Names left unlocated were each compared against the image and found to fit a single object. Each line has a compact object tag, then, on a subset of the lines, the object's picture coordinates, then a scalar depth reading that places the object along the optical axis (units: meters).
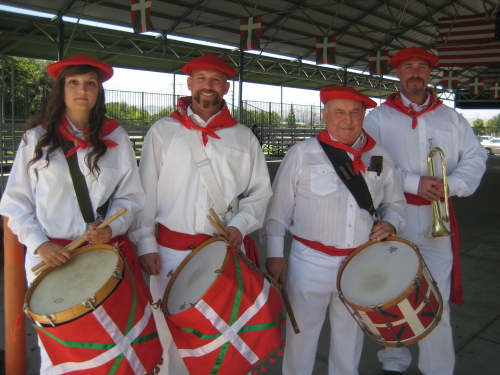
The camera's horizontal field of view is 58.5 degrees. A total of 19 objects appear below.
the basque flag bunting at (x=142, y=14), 9.40
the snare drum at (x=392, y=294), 2.04
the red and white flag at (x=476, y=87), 22.48
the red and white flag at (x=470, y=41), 11.59
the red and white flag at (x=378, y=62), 16.41
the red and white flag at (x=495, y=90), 24.00
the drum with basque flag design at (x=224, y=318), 1.89
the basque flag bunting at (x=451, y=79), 20.45
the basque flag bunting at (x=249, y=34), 11.81
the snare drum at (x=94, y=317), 1.69
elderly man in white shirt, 2.48
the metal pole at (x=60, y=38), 10.66
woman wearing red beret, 2.07
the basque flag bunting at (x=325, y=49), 14.40
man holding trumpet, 2.73
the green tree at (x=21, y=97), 8.19
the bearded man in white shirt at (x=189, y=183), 2.42
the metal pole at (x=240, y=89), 14.77
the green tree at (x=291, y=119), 25.25
